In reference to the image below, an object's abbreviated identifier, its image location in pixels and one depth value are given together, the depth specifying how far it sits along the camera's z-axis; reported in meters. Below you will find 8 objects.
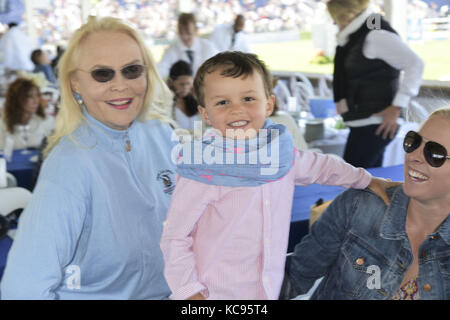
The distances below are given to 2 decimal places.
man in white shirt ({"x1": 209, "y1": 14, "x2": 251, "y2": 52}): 5.85
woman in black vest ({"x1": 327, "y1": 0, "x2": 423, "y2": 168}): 2.63
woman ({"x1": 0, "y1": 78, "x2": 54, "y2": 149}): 3.71
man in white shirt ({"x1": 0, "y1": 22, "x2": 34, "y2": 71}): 9.00
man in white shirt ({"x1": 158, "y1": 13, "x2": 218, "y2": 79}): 4.42
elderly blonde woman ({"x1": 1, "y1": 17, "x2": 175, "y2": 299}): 1.07
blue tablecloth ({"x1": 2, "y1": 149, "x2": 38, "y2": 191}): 3.06
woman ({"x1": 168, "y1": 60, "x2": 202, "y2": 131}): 3.50
